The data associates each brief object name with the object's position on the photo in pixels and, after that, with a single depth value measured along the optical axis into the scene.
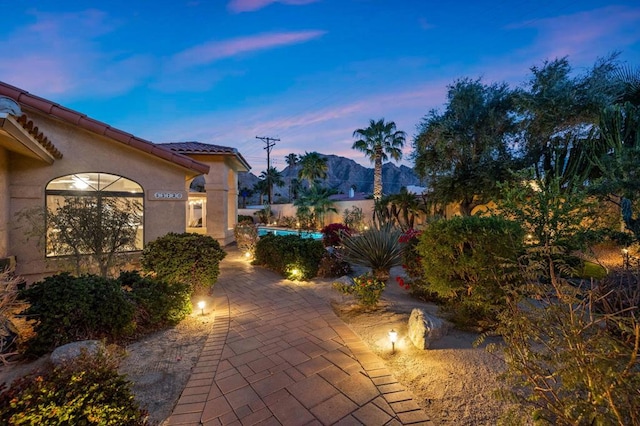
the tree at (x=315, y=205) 24.19
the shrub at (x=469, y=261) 4.68
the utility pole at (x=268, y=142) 39.06
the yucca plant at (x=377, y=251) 8.01
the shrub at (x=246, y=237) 11.25
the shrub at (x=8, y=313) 2.92
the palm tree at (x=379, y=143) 20.97
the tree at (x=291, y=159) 46.22
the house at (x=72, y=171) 6.77
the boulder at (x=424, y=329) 3.98
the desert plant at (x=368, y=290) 5.51
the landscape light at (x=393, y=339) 3.90
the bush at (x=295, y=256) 8.05
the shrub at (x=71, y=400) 1.92
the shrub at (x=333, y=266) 8.48
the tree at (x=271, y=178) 40.50
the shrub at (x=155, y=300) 4.72
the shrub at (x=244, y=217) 29.09
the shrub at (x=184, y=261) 6.16
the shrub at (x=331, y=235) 10.50
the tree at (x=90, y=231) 5.43
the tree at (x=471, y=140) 13.59
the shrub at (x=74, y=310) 3.77
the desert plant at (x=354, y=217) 21.20
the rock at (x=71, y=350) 3.22
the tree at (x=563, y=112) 11.53
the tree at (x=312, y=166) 32.92
